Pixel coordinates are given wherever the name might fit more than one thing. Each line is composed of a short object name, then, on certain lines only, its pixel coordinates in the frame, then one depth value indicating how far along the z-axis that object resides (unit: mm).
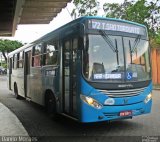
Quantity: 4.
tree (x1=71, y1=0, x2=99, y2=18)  28672
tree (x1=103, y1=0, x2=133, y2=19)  30378
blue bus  7516
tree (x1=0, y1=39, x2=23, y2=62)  77125
